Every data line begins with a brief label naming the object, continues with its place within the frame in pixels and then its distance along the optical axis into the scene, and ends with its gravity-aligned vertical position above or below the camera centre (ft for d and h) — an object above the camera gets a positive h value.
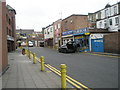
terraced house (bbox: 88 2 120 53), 50.37 +12.42
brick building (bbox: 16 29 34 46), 197.56 +25.96
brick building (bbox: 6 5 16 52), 89.07 +16.79
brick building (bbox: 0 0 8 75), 20.69 +1.13
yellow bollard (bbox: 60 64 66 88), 13.17 -3.59
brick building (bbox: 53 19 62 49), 101.65 +10.08
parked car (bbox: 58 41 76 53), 62.58 -1.86
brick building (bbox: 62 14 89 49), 67.89 +11.78
